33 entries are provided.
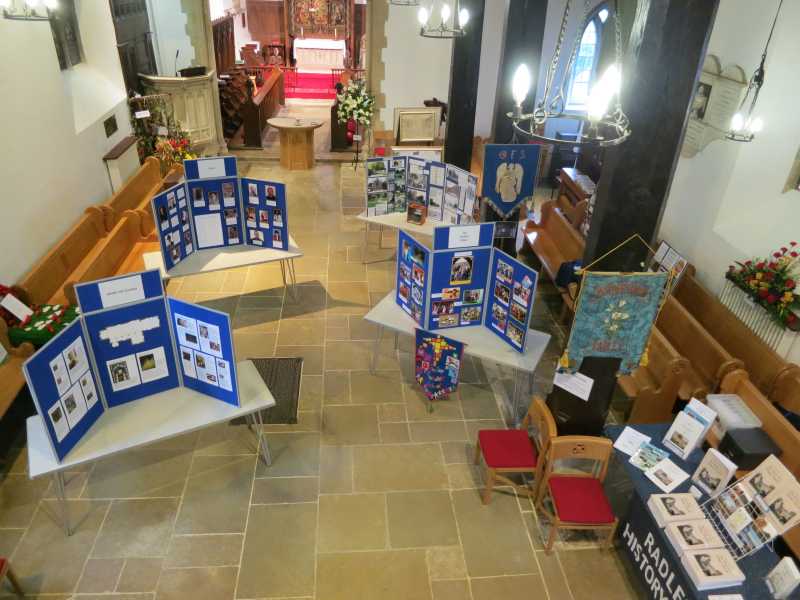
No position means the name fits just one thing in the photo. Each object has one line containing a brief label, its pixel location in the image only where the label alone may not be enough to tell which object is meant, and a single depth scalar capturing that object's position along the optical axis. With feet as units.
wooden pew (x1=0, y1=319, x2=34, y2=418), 15.28
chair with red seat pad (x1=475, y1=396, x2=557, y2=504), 14.11
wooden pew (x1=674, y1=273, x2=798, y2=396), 17.03
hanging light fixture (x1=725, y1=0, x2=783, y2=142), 18.62
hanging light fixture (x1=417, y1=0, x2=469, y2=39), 20.90
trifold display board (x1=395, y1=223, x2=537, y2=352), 16.47
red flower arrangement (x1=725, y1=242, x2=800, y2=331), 17.48
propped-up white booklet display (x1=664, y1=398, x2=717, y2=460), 13.19
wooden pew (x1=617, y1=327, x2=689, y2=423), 16.70
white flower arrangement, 36.17
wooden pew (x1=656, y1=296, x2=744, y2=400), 16.88
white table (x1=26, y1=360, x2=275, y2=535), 12.76
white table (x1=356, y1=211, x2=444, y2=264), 24.53
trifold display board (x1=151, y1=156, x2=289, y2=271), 20.45
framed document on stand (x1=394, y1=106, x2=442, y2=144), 32.32
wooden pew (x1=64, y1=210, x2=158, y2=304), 20.05
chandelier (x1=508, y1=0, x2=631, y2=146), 8.39
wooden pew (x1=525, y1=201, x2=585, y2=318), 24.06
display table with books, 10.98
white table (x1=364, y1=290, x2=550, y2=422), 16.48
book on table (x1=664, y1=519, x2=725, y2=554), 11.35
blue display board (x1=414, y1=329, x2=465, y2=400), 17.01
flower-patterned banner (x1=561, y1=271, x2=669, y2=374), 13.53
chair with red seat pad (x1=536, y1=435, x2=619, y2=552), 13.15
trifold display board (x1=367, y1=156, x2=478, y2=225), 24.06
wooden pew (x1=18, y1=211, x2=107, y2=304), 18.61
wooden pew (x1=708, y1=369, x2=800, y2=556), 13.75
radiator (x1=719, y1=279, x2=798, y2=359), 18.22
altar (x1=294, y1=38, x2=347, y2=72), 60.90
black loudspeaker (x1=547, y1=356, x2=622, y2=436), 14.80
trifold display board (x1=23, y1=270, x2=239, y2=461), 12.35
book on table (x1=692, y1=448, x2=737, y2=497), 12.18
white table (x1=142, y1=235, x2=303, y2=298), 20.42
